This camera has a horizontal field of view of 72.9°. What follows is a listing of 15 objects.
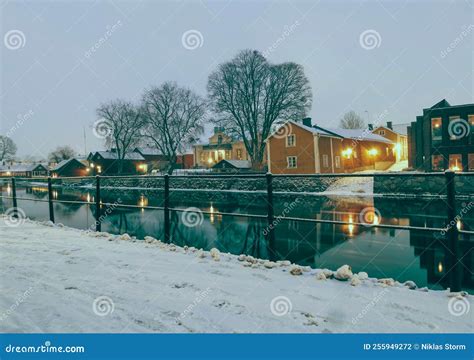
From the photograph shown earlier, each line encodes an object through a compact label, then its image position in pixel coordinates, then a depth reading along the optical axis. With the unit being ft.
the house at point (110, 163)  208.03
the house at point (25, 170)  265.34
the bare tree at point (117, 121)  174.81
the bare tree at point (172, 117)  151.53
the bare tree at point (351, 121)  247.29
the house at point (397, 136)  169.07
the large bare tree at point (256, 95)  117.60
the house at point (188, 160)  242.04
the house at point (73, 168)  213.87
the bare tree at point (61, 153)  307.33
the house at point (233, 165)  147.80
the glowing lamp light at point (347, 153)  116.98
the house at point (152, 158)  230.27
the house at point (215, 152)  190.60
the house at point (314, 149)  104.99
